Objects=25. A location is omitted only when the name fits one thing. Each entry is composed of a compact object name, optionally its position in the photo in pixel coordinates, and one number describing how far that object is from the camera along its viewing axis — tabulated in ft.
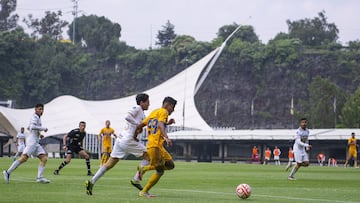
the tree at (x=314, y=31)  493.77
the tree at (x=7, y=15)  507.30
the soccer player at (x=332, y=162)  210.38
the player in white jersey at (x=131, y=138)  53.62
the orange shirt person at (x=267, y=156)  210.18
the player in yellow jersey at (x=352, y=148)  143.02
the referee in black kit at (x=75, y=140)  92.68
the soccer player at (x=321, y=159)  211.55
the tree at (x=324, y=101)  334.65
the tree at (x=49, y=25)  513.45
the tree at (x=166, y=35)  582.76
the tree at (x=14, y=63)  408.87
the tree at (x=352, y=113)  305.43
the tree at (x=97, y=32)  501.97
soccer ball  51.35
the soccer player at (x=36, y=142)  67.72
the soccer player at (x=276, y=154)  208.48
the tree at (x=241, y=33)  490.12
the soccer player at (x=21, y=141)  151.62
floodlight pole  534.78
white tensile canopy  294.05
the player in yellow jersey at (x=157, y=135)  52.54
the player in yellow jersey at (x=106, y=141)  115.21
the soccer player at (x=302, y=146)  84.94
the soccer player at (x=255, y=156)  219.41
